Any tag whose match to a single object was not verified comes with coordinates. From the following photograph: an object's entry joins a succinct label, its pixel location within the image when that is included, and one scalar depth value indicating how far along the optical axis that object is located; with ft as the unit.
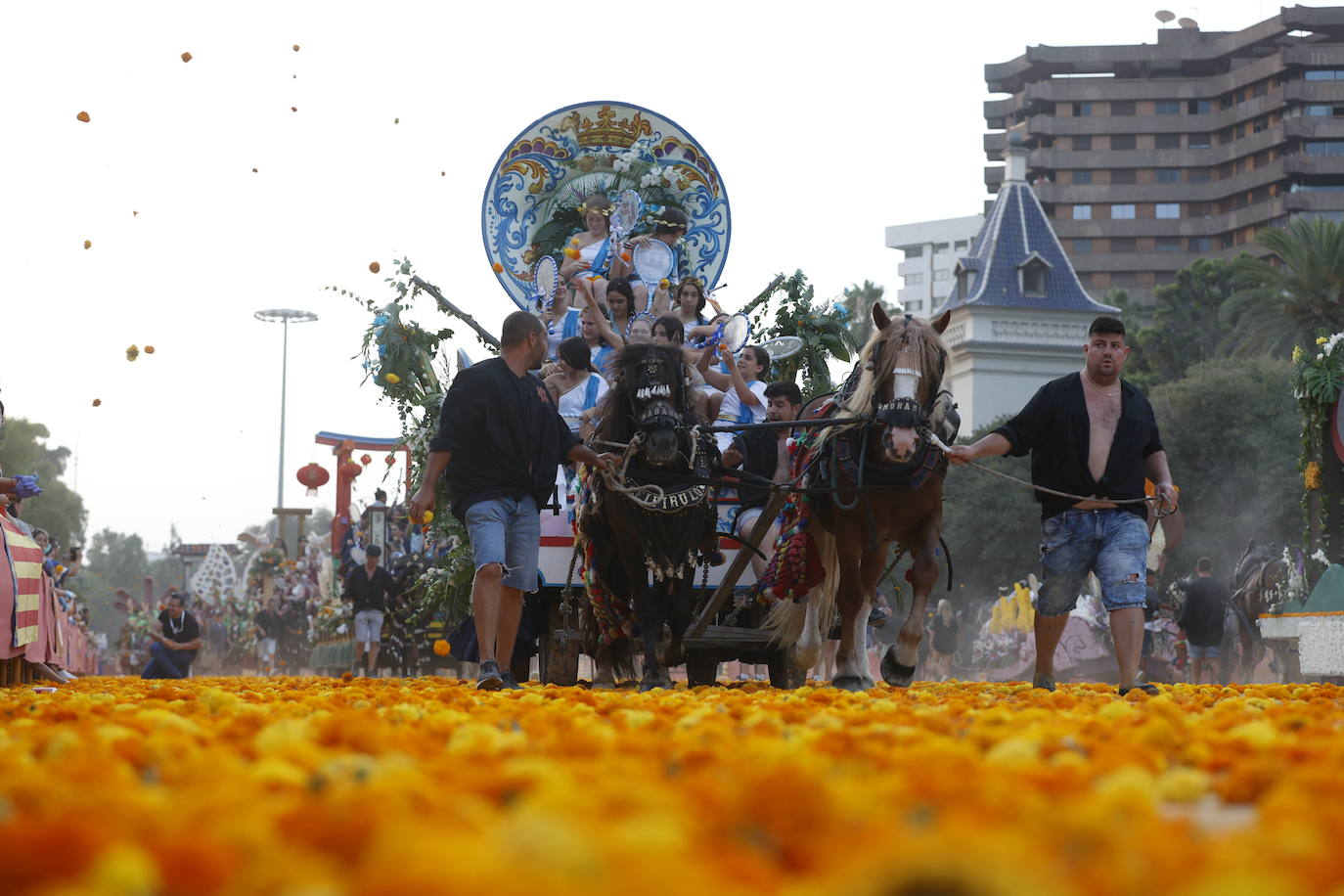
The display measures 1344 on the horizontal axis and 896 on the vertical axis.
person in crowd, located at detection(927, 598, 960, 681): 99.76
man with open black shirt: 29.45
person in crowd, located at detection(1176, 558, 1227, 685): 72.33
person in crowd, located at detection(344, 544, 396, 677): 75.77
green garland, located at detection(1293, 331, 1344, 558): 68.80
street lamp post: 207.36
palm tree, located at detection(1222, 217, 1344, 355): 152.97
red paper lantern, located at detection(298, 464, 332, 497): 159.74
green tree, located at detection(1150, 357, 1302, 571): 164.35
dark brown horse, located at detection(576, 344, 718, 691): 31.83
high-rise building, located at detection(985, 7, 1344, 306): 368.48
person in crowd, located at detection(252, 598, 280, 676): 118.42
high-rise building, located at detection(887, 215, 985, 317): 496.64
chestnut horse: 31.19
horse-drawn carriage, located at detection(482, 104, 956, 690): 31.53
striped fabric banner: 38.22
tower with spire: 267.39
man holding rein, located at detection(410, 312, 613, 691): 30.42
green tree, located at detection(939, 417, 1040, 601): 190.29
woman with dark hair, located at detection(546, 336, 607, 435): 38.34
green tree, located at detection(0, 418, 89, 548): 236.43
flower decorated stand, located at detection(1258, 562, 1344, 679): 60.44
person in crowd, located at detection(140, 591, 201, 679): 70.79
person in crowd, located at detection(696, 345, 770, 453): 38.75
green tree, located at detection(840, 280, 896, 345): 289.94
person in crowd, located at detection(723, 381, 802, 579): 37.27
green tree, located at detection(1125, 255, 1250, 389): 230.89
